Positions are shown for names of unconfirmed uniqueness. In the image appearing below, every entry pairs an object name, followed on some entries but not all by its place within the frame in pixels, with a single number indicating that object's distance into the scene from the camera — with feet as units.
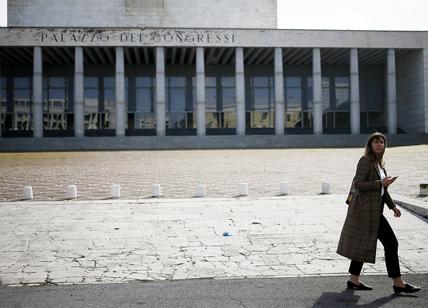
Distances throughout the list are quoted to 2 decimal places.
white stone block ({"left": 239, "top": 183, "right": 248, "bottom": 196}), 40.27
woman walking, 17.28
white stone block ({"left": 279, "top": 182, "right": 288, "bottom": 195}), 40.57
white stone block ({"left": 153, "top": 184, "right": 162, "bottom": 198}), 40.09
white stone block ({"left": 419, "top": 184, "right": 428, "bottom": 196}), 37.42
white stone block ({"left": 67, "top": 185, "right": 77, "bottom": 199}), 39.76
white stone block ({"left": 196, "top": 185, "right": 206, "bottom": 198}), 39.32
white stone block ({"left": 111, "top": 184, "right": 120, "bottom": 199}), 39.37
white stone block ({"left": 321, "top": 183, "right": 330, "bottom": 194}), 40.63
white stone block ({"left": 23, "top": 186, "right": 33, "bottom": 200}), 39.68
